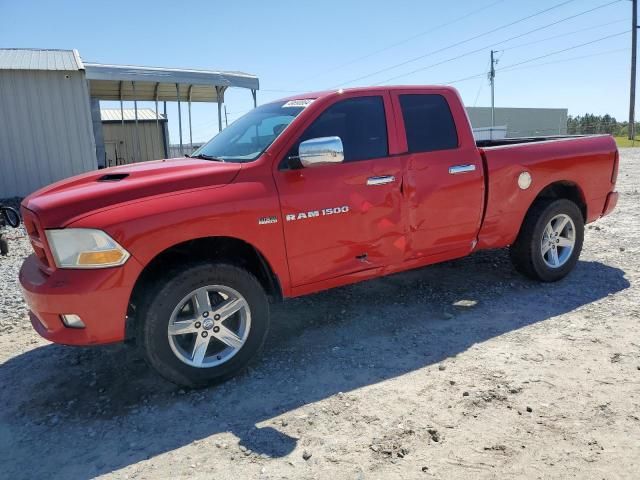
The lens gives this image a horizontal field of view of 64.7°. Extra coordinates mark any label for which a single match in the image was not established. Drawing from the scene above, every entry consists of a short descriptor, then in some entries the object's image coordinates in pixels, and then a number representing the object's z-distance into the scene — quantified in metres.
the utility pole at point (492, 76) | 45.72
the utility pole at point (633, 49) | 35.28
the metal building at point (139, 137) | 19.61
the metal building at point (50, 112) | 11.33
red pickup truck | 3.06
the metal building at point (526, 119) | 54.19
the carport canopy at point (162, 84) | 11.40
